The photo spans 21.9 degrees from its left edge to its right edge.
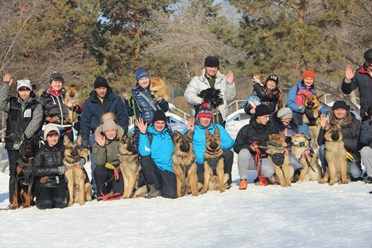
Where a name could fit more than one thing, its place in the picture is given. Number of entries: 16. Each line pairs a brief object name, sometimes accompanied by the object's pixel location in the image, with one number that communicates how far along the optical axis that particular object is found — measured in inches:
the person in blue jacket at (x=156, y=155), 485.7
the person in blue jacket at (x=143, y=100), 509.7
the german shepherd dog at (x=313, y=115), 567.7
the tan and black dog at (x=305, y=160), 512.5
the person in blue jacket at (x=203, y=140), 492.9
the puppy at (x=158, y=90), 516.1
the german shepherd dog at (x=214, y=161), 478.8
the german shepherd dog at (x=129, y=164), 480.7
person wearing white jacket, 527.4
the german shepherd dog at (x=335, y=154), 487.1
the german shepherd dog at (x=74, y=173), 468.0
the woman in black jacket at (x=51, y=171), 470.3
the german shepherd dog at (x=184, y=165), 476.3
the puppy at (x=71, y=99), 516.0
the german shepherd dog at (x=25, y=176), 473.0
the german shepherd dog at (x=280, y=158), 490.4
